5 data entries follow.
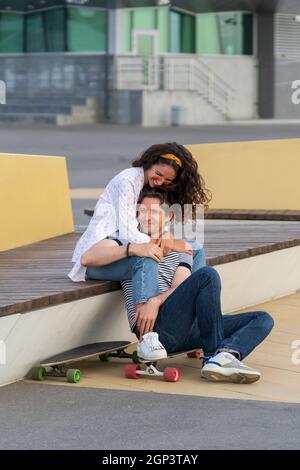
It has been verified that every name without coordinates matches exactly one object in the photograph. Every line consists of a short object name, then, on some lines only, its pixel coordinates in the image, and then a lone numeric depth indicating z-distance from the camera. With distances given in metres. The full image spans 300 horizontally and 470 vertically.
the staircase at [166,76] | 65.40
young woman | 10.75
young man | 10.24
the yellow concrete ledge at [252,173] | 19.40
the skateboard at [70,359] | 10.26
